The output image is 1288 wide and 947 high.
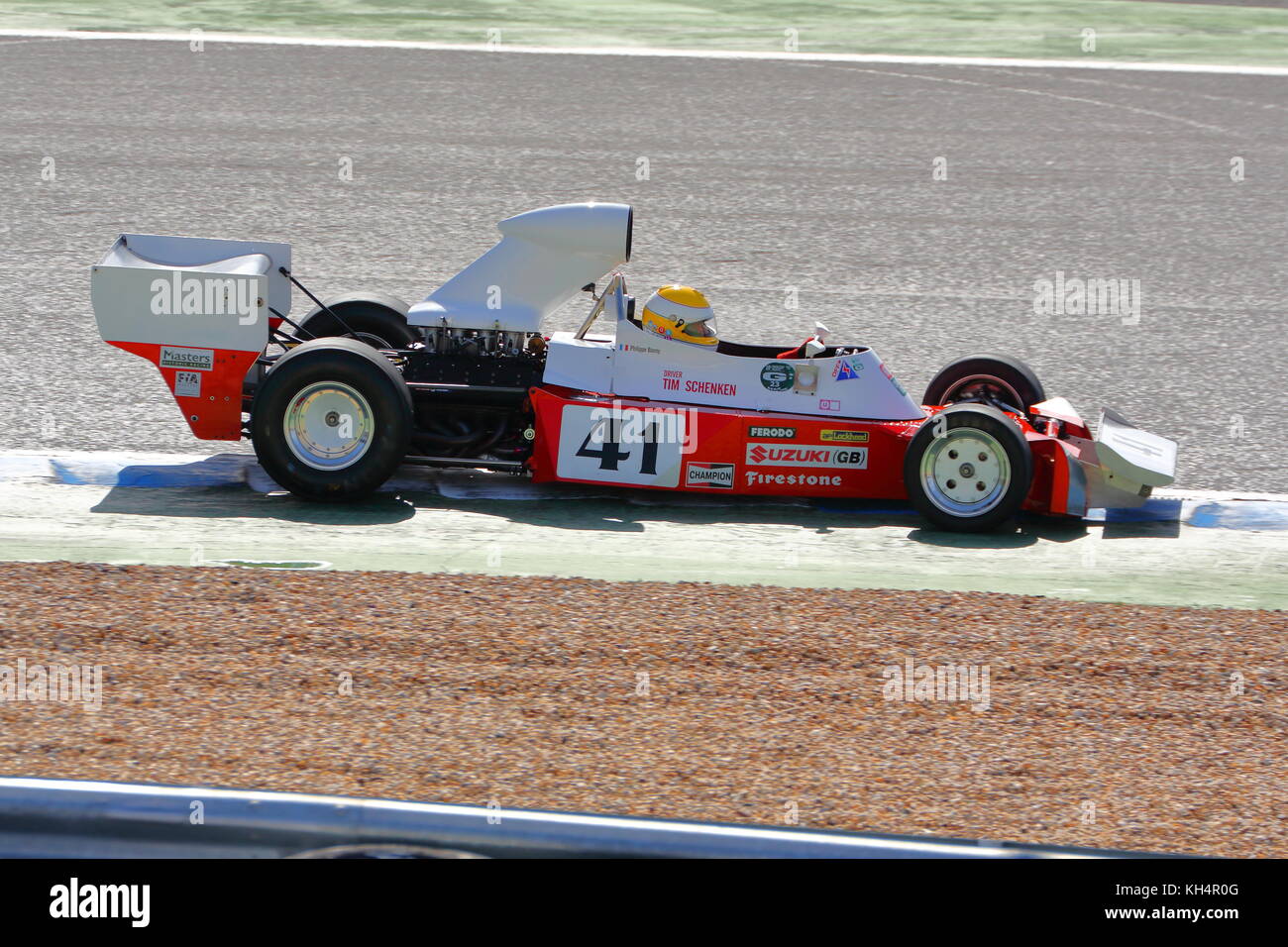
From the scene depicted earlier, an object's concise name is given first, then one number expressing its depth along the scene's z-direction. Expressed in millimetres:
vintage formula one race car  15477
